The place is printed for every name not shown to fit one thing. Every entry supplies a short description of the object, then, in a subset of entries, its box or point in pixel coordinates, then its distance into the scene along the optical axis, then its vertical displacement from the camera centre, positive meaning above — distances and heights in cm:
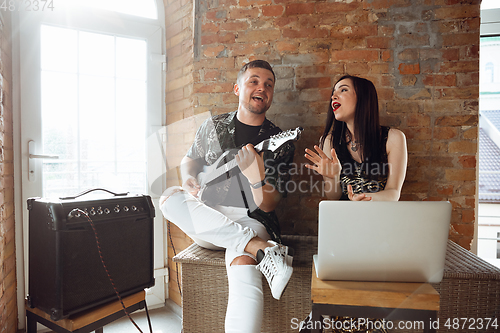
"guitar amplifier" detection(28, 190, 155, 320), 125 -41
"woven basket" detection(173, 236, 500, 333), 132 -61
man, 129 -23
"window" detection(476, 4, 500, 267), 215 +30
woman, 162 +7
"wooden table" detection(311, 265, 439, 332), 88 -41
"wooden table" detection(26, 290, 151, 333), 125 -68
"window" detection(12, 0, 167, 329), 188 +39
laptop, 91 -24
